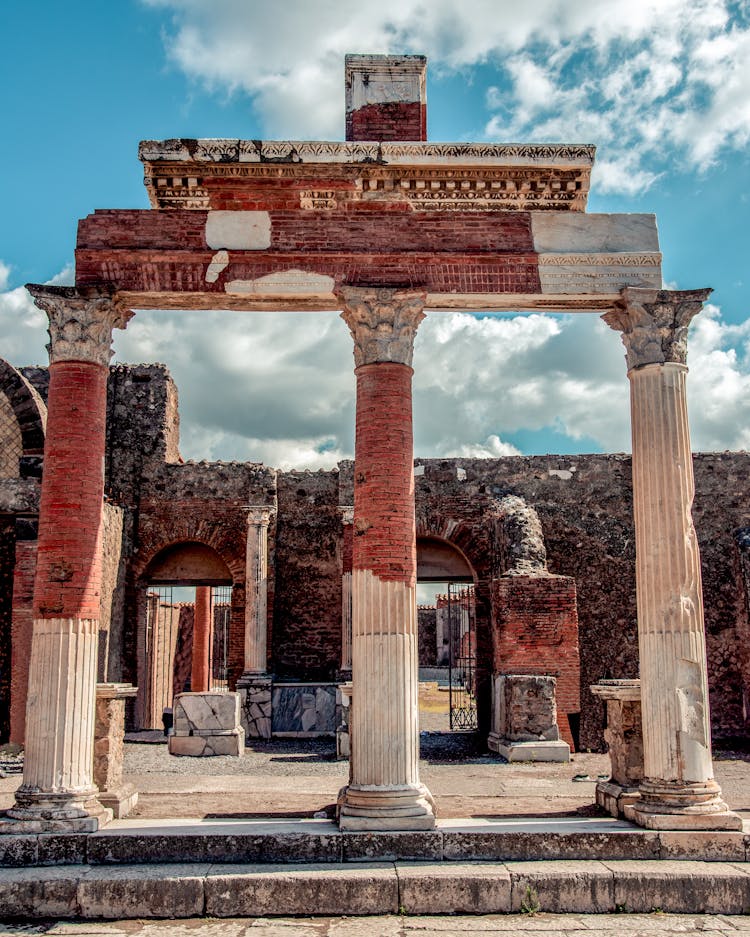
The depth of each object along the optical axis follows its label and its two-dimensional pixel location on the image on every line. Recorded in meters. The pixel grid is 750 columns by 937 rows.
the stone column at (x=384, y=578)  7.14
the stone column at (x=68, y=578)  7.09
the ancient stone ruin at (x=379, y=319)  7.23
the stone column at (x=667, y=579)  7.20
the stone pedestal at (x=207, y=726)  14.10
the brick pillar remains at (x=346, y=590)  15.97
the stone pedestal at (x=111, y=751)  7.59
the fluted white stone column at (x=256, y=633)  16.41
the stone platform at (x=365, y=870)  6.21
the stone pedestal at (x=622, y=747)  7.69
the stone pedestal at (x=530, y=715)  13.16
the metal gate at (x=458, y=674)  20.02
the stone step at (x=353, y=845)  6.69
